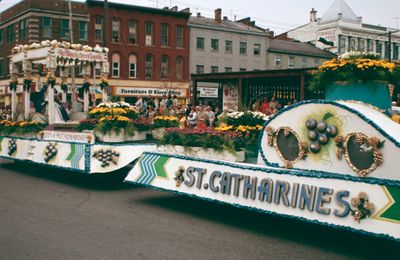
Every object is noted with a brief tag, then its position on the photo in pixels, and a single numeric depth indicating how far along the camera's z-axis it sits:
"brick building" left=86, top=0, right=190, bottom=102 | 45.81
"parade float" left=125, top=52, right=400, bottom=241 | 5.23
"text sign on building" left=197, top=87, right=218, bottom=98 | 45.69
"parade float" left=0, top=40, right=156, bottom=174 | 9.58
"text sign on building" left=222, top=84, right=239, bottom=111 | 25.52
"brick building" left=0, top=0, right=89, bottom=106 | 41.53
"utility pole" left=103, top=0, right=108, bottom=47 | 21.60
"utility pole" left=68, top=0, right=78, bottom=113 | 13.85
